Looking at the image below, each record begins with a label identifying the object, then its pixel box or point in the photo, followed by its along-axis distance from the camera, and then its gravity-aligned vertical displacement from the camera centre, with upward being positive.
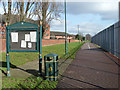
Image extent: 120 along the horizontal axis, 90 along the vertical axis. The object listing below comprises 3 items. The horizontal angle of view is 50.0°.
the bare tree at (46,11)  24.98 +6.59
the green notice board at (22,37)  5.78 +0.25
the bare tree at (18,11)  16.58 +4.19
